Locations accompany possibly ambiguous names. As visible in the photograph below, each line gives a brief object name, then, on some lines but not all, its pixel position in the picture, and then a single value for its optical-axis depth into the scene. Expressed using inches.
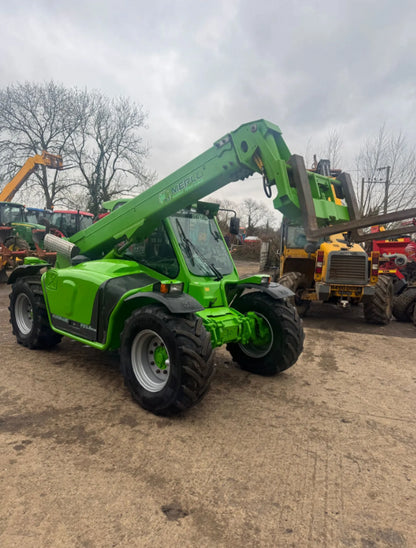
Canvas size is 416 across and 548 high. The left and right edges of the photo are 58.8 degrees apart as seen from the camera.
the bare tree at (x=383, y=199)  714.8
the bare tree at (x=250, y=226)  1245.1
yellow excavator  461.7
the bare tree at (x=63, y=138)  1022.4
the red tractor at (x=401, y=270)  341.7
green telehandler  131.3
